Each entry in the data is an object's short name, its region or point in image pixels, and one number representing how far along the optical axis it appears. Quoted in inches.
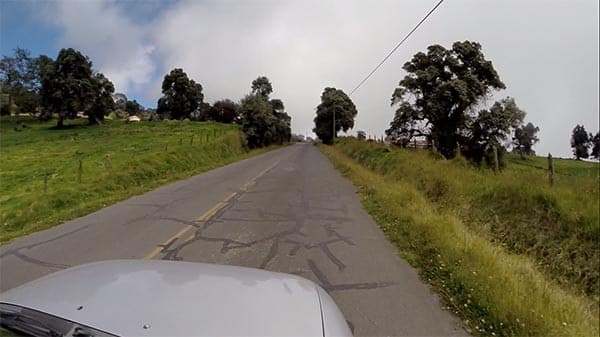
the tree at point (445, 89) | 999.0
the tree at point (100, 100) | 1948.8
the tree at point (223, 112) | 2891.2
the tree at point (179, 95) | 2546.8
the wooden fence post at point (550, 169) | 323.9
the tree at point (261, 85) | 2551.7
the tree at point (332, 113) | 2436.0
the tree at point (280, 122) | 2159.2
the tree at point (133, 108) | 3922.2
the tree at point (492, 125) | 960.9
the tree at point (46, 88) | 1833.2
